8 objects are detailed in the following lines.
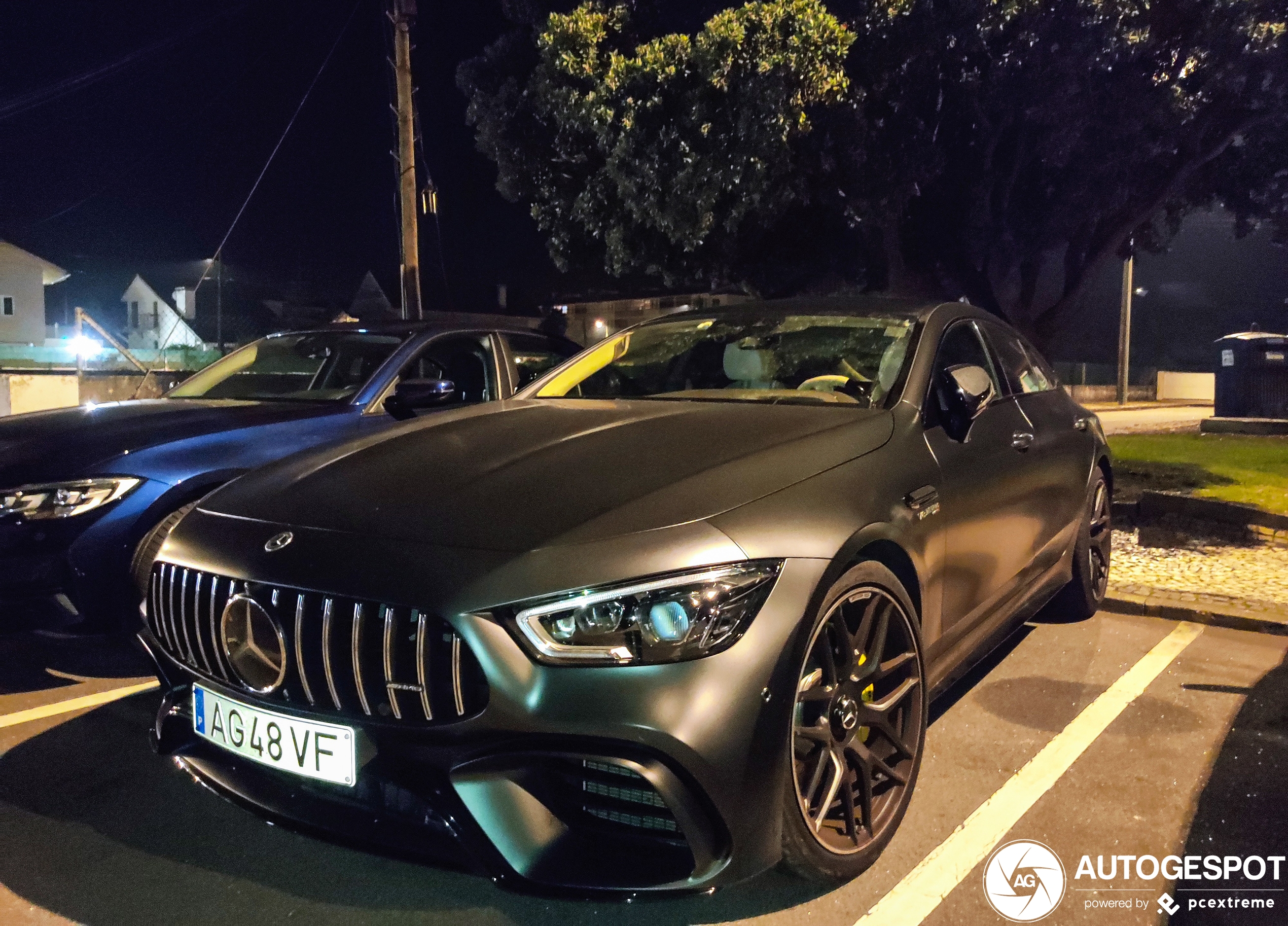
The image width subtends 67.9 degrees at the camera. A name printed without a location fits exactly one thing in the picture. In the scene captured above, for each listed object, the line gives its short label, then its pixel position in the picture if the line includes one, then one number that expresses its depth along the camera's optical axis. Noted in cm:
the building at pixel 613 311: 2448
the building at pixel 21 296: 3750
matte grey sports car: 187
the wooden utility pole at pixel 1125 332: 2403
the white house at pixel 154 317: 4028
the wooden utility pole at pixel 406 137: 1087
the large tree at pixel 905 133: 859
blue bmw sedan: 355
